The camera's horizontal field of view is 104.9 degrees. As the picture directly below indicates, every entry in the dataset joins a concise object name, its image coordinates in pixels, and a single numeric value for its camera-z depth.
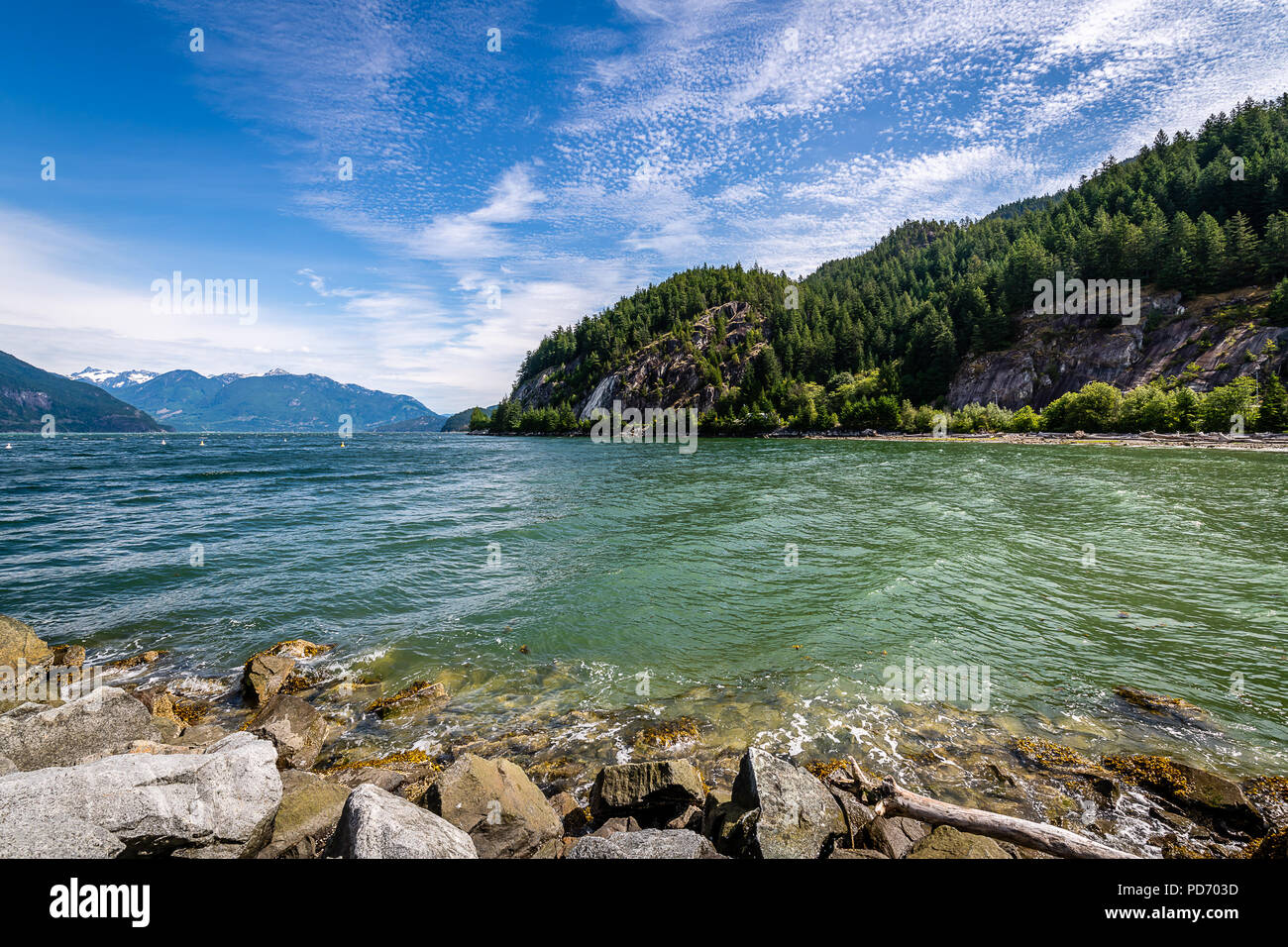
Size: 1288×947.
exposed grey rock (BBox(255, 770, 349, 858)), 6.45
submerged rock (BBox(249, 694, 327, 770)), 9.50
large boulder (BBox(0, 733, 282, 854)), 5.09
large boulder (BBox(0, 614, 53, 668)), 11.98
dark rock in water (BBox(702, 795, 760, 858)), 6.06
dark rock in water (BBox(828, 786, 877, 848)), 6.52
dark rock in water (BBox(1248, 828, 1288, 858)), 5.63
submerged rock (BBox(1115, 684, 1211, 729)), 9.84
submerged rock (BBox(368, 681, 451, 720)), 11.14
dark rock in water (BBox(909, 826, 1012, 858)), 5.76
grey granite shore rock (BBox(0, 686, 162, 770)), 7.93
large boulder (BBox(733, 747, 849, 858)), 5.95
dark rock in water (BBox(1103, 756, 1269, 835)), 7.08
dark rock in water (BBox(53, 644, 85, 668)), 12.84
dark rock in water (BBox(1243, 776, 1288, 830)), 7.29
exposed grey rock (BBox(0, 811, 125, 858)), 4.79
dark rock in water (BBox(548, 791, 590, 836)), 7.51
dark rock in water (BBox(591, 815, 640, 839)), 7.01
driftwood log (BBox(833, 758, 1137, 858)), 5.98
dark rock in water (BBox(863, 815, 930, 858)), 6.24
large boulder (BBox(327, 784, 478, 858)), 5.24
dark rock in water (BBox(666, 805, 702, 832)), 7.24
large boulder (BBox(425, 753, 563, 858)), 6.65
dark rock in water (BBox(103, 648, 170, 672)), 12.98
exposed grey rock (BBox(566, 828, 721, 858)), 5.46
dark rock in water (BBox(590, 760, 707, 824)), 7.57
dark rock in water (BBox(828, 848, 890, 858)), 6.04
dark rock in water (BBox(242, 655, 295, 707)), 11.55
